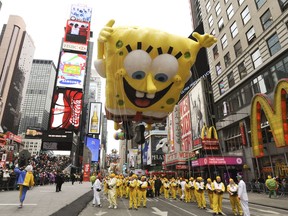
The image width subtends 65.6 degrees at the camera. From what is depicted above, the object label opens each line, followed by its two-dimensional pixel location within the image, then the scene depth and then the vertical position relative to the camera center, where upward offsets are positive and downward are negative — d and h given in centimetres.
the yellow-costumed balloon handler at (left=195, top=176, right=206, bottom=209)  1344 -75
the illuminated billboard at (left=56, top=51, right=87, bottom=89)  5509 +2684
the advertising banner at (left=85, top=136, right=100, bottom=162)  8388 +1310
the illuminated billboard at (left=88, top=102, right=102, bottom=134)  8388 +2237
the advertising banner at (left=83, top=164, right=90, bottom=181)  5098 +187
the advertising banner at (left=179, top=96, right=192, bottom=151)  3944 +997
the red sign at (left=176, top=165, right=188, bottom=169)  3466 +197
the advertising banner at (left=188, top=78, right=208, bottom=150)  3428 +1054
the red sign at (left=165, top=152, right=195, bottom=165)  3420 +351
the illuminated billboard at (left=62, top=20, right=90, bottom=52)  5991 +3800
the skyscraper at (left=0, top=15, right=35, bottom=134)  14000 +7162
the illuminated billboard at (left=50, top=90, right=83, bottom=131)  5112 +1595
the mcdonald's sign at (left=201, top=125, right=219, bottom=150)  2866 +502
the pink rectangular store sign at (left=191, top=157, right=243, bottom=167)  2527 +209
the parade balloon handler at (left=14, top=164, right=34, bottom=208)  1004 +6
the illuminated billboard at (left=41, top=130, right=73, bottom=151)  4981 +894
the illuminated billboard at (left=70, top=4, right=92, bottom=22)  6675 +4840
